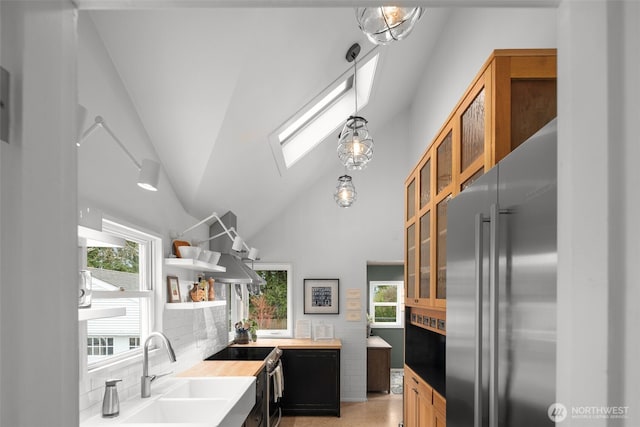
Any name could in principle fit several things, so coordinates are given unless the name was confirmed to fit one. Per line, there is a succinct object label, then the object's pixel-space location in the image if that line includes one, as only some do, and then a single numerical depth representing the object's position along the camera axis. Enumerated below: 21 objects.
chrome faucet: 2.75
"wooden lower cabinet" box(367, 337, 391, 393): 6.66
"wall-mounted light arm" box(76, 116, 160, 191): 2.12
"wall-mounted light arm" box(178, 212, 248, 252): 4.02
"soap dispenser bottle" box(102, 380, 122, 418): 2.31
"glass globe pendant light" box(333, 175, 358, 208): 4.36
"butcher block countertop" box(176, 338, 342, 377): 3.60
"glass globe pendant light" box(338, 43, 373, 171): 2.81
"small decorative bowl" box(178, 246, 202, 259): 3.49
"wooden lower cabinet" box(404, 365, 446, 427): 2.53
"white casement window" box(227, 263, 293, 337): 6.46
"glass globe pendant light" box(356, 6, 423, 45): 1.53
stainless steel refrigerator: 0.89
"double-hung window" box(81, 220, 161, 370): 2.51
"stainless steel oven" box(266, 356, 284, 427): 4.66
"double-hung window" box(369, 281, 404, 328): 8.86
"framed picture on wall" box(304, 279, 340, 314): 6.38
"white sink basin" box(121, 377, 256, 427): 2.48
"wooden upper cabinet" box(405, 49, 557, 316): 1.82
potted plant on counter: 5.73
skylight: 4.75
